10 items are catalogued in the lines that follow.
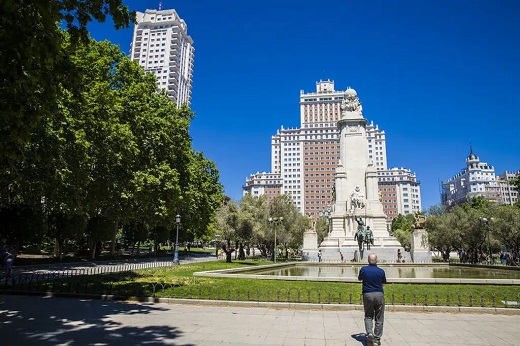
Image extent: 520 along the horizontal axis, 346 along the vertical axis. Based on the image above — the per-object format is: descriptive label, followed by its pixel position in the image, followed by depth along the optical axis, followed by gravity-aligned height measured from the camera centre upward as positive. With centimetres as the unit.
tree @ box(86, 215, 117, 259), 3731 +92
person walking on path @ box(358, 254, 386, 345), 767 -130
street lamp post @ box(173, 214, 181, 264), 3073 -130
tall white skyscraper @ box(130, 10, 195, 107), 14088 +7838
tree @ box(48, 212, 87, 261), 3300 +112
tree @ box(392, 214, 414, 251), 7202 +504
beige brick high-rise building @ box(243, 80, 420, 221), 15212 +3982
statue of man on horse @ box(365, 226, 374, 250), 3994 +60
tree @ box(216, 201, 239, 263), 4094 +207
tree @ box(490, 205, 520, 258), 4344 +247
